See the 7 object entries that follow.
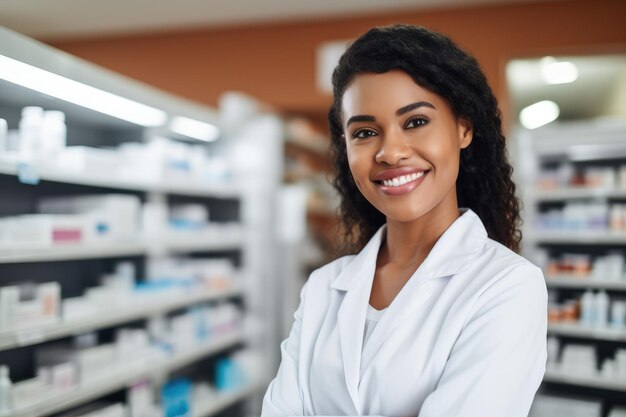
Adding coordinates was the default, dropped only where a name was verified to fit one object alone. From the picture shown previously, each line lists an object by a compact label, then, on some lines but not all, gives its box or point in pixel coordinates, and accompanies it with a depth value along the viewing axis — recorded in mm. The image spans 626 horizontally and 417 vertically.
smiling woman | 1112
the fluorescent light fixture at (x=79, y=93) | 2295
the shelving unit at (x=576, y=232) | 4078
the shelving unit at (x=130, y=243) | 2408
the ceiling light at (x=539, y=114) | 4867
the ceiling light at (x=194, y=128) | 3770
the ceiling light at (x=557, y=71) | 4914
